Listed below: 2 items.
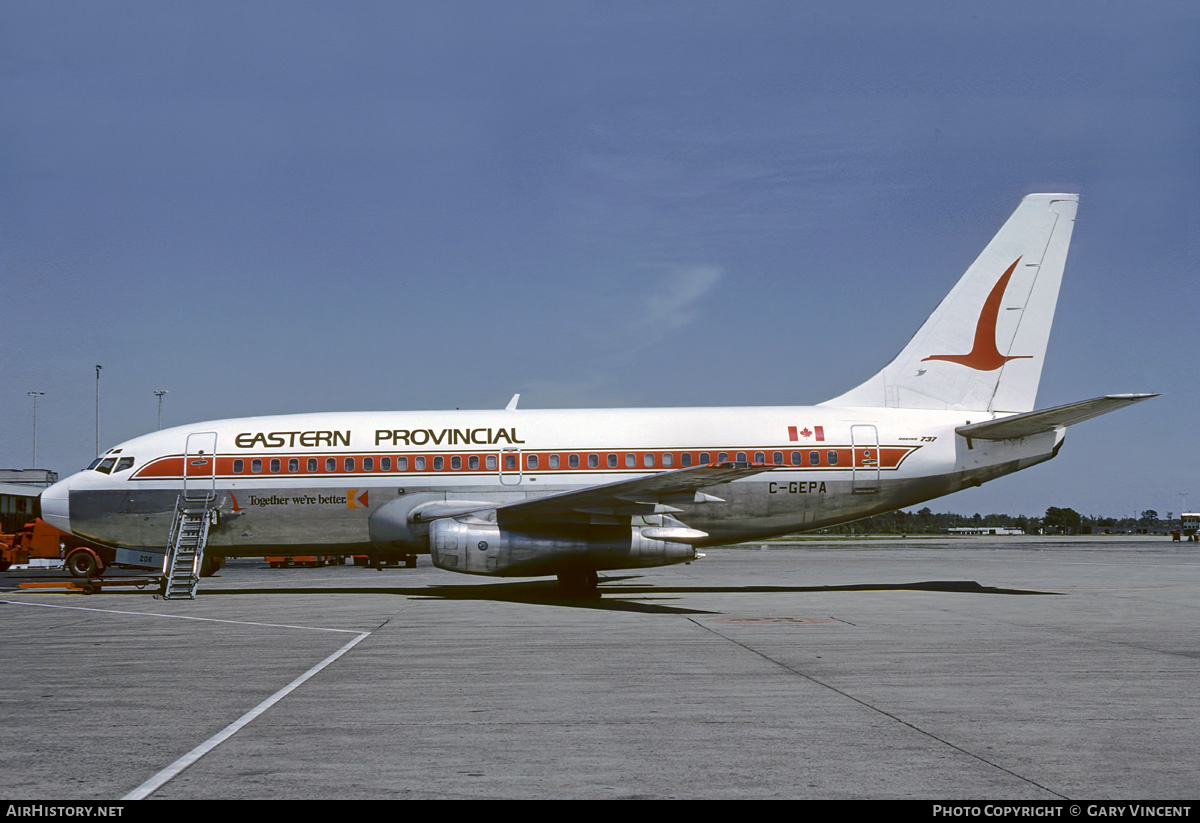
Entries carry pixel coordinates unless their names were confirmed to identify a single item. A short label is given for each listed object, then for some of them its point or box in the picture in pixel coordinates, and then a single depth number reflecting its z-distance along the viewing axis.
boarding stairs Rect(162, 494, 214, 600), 23.03
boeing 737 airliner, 23.45
